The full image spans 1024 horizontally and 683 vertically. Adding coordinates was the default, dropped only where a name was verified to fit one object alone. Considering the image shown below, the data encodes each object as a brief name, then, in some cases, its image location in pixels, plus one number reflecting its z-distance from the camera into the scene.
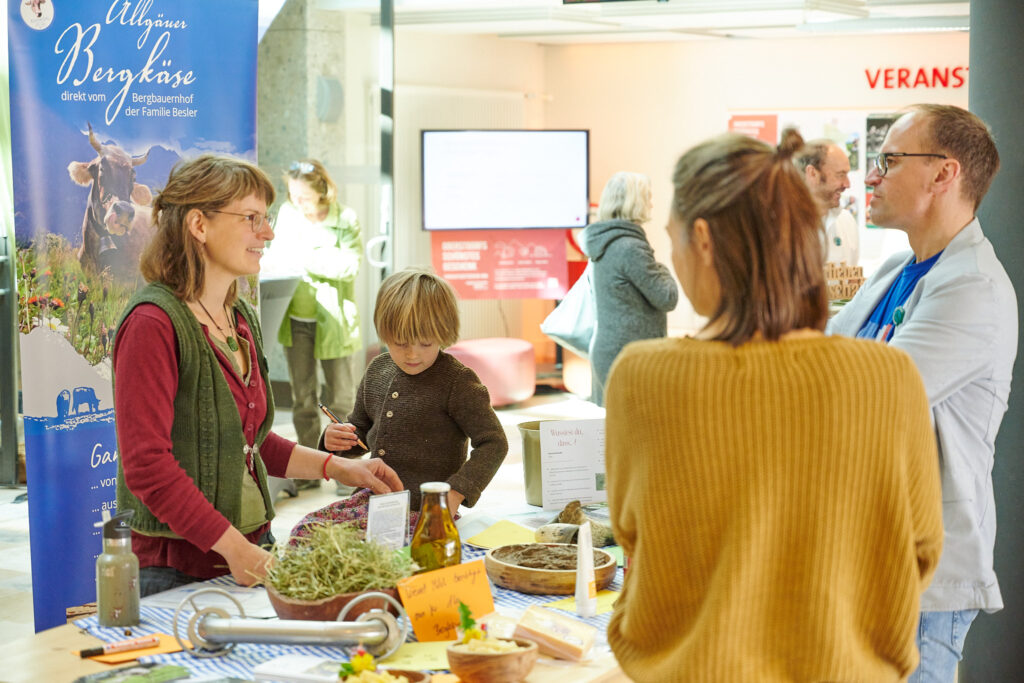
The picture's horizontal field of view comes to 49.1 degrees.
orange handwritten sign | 1.78
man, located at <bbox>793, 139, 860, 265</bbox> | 3.75
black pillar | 2.82
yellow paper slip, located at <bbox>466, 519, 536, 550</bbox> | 2.34
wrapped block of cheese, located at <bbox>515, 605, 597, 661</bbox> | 1.72
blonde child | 2.41
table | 1.66
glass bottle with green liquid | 1.90
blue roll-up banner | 3.26
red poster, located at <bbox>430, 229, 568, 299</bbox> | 8.07
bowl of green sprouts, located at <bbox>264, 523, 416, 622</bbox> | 1.75
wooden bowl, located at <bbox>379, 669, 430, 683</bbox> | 1.59
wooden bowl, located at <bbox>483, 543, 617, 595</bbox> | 2.02
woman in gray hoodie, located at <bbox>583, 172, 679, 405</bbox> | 5.30
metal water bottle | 1.82
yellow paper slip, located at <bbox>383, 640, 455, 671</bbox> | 1.66
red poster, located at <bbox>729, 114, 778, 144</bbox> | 10.29
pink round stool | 7.88
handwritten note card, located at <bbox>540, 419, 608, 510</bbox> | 2.59
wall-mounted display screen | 8.00
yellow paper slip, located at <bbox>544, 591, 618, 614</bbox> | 1.96
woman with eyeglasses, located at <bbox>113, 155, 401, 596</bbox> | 1.95
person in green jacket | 5.64
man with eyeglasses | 1.86
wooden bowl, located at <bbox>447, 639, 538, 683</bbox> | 1.59
